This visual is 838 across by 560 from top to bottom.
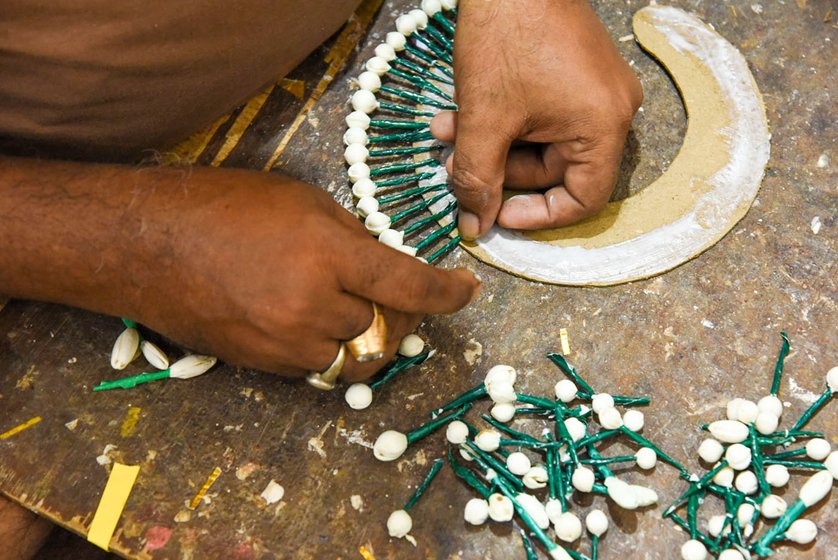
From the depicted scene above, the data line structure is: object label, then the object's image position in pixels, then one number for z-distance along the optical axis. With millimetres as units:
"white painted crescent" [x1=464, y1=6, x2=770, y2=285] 1092
